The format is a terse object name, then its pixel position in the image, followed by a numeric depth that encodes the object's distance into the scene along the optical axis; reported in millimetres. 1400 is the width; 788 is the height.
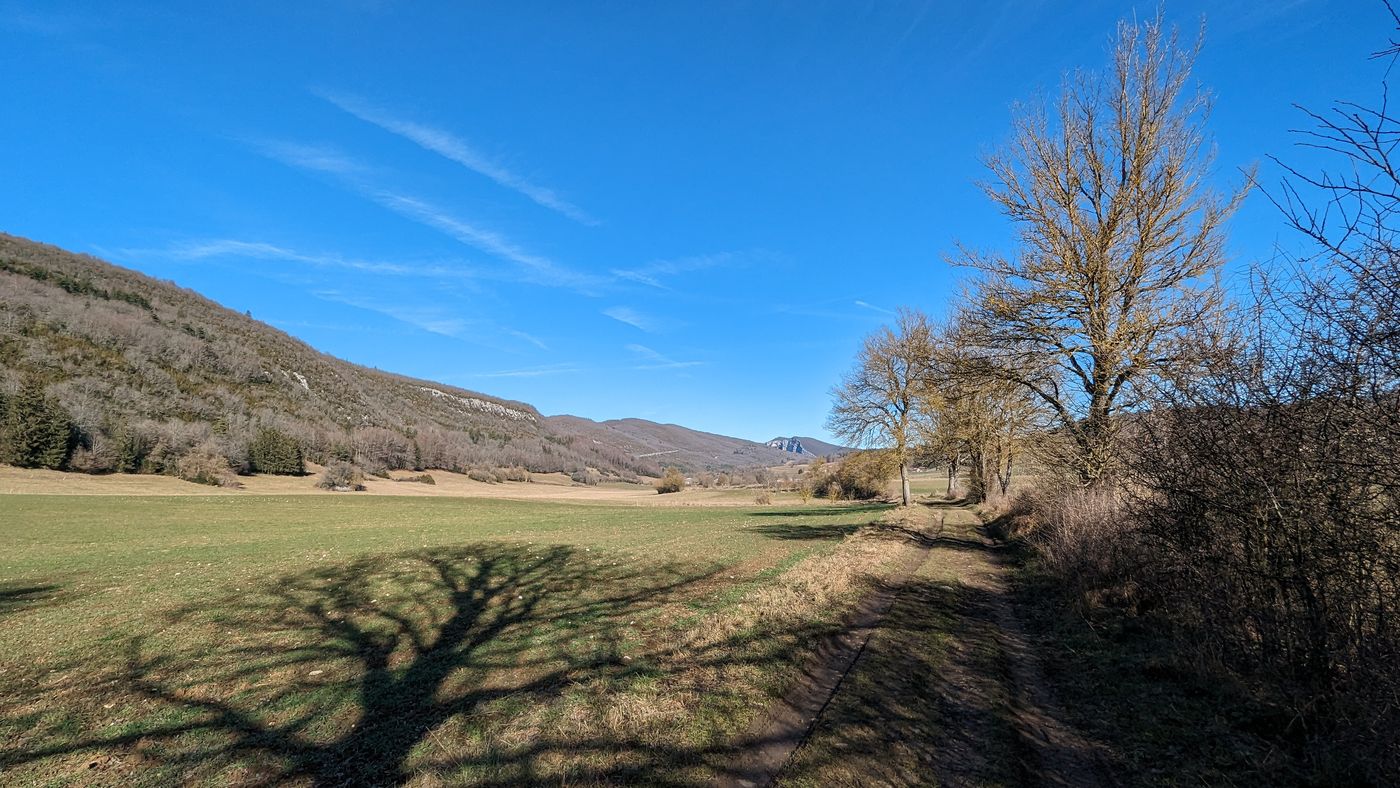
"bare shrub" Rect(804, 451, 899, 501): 34125
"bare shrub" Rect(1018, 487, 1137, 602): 8242
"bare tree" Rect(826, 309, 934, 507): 32062
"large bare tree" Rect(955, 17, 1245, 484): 11727
